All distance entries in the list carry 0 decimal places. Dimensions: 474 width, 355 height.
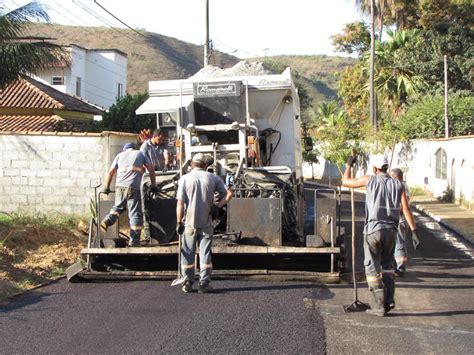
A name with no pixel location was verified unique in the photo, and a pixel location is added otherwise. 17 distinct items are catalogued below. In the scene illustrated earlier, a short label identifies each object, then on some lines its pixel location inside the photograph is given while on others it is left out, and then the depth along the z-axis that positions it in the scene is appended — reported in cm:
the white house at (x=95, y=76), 4338
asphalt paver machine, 938
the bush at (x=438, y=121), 3494
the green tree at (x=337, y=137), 4178
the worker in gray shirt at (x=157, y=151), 1121
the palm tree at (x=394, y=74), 4138
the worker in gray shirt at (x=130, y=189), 990
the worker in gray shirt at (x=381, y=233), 777
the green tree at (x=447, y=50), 3975
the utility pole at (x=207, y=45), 2914
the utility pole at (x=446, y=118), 3262
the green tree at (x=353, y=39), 4800
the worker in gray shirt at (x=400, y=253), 1020
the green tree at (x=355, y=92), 4794
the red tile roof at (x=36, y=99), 2933
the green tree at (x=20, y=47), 1705
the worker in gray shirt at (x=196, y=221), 862
